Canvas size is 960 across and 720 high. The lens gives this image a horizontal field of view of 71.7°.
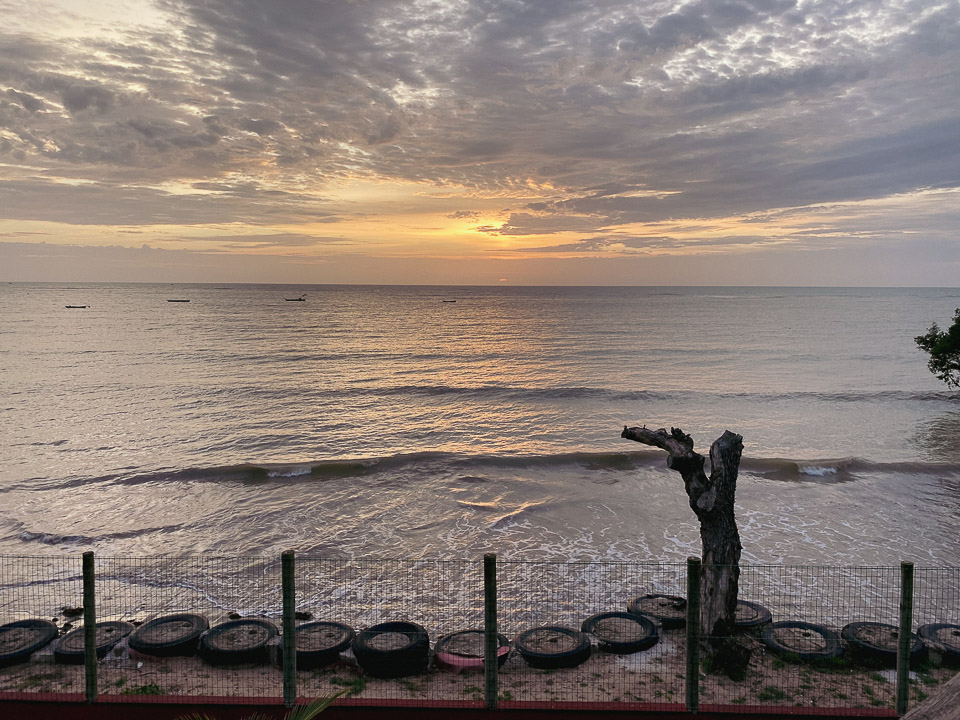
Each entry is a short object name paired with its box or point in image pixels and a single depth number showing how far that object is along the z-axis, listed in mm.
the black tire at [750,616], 10062
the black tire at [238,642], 9086
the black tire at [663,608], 10496
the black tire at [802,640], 9109
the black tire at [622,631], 9531
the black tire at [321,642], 9091
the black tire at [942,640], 9094
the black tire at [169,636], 9312
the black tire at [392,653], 8875
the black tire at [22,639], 9070
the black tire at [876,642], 9047
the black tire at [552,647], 9070
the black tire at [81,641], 9078
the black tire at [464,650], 8953
